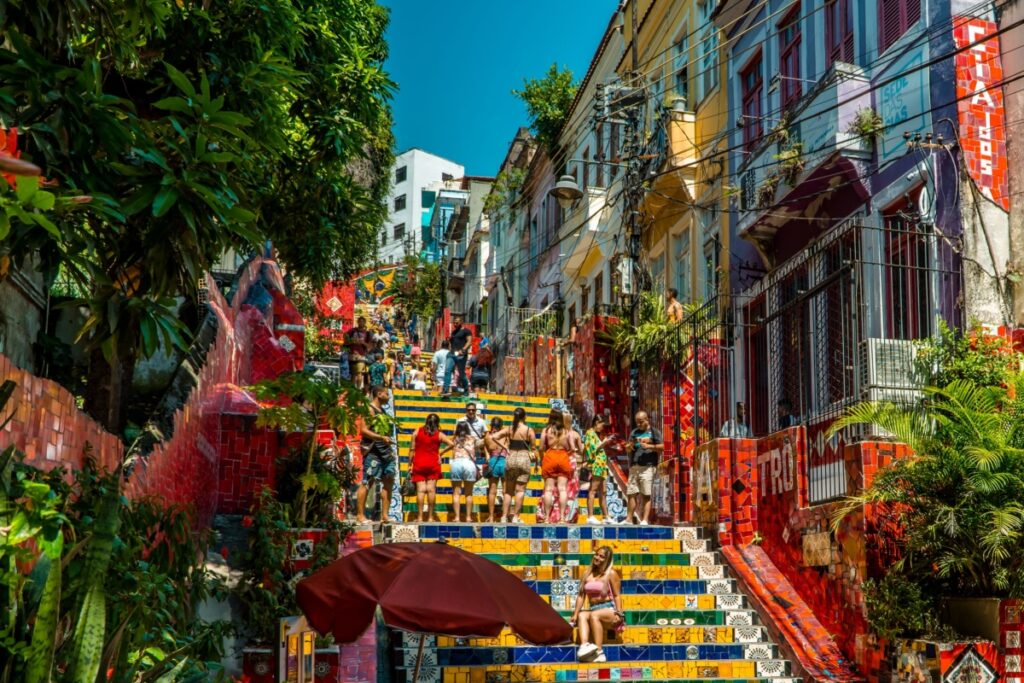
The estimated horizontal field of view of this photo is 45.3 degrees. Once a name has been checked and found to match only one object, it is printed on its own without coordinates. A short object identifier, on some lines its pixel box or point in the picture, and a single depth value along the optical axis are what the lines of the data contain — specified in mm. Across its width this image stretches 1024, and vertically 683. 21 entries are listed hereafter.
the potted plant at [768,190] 17344
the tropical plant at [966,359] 11852
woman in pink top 11820
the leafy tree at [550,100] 32250
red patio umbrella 8672
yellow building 21766
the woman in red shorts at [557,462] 15688
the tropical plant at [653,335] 18359
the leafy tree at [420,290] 53062
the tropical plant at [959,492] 10289
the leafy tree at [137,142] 6594
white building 69688
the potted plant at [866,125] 15344
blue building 13109
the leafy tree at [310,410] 12133
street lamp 21922
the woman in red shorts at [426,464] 15414
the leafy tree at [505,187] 39125
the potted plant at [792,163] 16562
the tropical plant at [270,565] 10844
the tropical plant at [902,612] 10523
